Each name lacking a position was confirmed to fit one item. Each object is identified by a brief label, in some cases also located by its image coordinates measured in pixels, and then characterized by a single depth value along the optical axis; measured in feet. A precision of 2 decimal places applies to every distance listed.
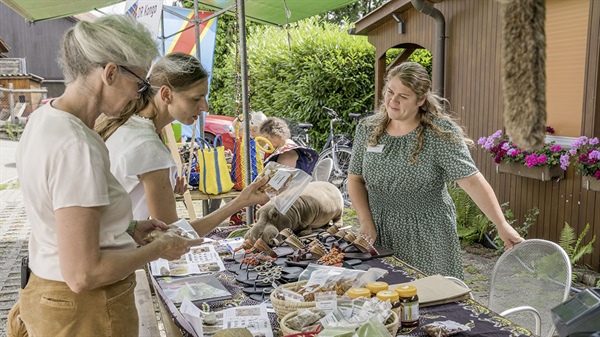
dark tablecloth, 5.95
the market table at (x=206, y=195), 16.75
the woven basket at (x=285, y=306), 6.17
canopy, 22.85
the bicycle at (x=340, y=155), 27.63
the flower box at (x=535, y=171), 16.87
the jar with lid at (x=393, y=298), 5.90
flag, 26.35
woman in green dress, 9.39
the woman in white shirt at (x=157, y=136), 7.00
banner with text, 14.25
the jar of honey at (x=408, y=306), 5.96
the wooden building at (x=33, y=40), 97.76
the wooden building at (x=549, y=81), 16.34
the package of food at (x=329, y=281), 6.62
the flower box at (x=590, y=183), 14.87
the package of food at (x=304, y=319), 5.79
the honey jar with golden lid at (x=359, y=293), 6.21
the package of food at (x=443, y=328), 5.82
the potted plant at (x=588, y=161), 14.83
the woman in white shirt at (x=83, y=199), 4.43
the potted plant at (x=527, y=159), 16.63
